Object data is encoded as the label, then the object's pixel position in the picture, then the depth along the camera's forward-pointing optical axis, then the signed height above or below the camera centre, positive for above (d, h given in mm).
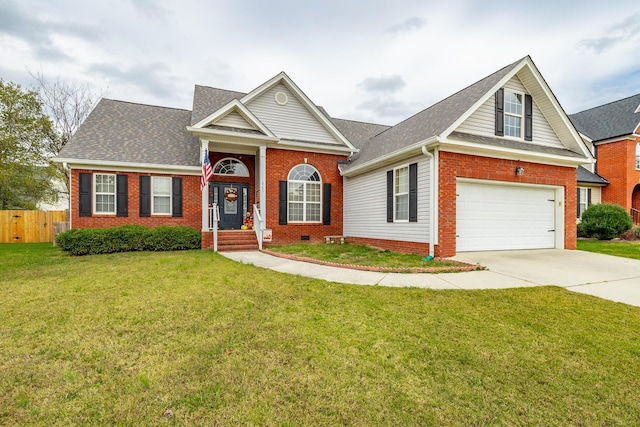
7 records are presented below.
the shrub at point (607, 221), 13312 -413
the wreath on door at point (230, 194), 13688 +823
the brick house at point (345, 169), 9039 +1629
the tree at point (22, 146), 18961 +4370
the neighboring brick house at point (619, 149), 17641 +3956
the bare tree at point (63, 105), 20500 +7680
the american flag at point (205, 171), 10422 +1451
